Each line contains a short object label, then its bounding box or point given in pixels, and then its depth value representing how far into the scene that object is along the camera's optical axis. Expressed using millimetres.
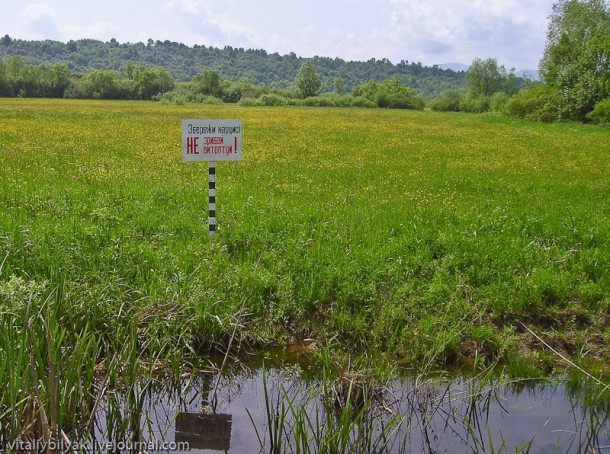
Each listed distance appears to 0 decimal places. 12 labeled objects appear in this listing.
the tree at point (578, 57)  41531
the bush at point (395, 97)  85500
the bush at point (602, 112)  37062
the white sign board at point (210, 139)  9375
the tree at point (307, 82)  107388
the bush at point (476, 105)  76250
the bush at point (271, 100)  78150
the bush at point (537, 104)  43312
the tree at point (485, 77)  112312
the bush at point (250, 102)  75250
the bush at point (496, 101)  72031
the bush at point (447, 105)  78250
